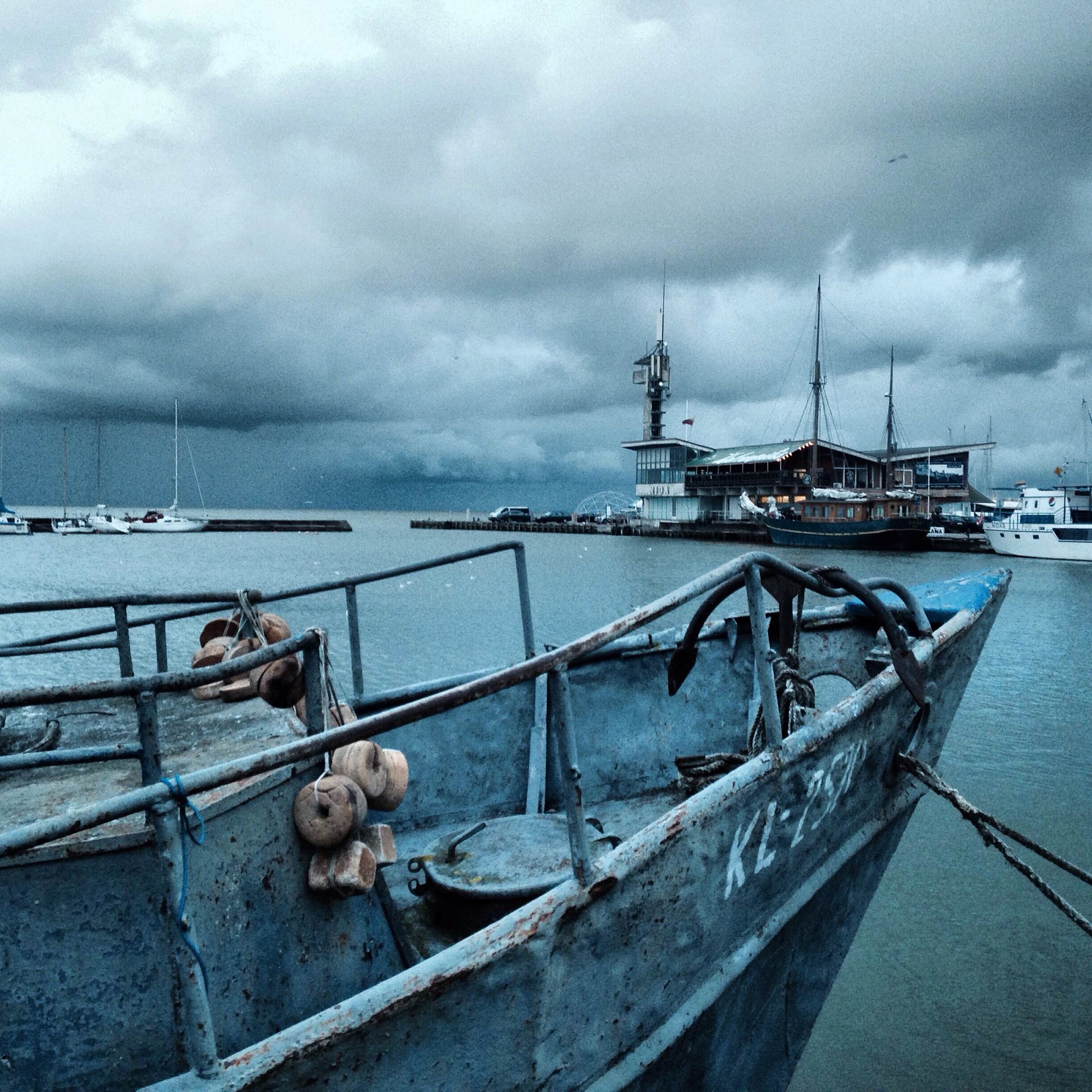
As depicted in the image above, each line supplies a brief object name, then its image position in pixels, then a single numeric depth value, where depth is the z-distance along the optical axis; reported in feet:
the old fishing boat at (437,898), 7.00
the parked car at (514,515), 381.40
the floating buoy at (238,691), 11.82
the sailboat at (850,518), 174.91
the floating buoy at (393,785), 9.71
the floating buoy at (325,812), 8.48
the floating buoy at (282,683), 10.11
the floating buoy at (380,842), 8.94
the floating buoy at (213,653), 12.72
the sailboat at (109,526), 313.12
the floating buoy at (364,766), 9.28
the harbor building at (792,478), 196.85
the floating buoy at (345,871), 8.48
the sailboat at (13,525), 284.00
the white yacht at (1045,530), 169.89
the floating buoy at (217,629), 14.87
